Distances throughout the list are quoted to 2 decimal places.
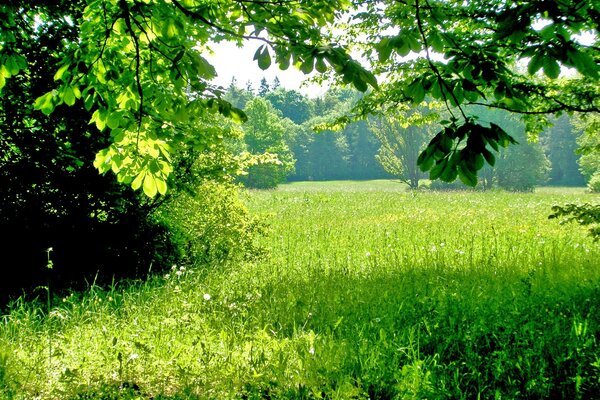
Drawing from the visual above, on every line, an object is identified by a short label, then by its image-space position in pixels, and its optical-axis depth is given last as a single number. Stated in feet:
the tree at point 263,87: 388.78
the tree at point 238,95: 331.77
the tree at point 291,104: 317.83
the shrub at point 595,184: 112.37
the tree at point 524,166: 174.19
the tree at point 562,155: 228.22
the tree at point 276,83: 404.01
